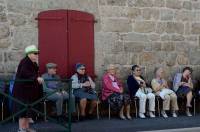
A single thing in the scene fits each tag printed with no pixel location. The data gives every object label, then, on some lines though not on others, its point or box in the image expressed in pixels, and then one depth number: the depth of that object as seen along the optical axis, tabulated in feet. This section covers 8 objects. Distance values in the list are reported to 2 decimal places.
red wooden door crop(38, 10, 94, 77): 35.19
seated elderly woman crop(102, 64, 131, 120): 34.42
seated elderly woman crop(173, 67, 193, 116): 37.09
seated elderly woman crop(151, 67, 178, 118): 36.22
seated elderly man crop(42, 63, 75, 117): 32.14
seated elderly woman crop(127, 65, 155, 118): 35.42
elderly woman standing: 27.30
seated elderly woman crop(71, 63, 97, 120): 33.65
